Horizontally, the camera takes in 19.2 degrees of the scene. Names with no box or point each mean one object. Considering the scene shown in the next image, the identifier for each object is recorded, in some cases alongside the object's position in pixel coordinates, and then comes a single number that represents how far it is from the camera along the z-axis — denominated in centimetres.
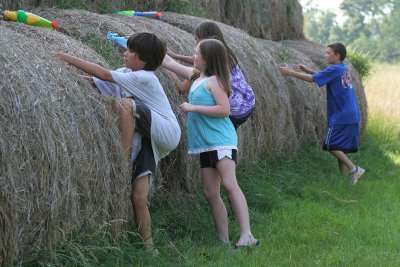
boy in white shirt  815
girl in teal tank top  899
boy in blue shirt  1490
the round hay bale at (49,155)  648
